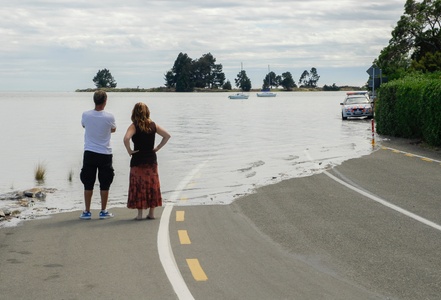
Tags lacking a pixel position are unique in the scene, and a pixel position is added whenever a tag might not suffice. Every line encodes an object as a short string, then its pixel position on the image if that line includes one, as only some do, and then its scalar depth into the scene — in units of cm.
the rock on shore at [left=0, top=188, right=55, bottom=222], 1363
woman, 1195
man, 1223
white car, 5269
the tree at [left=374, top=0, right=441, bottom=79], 6931
